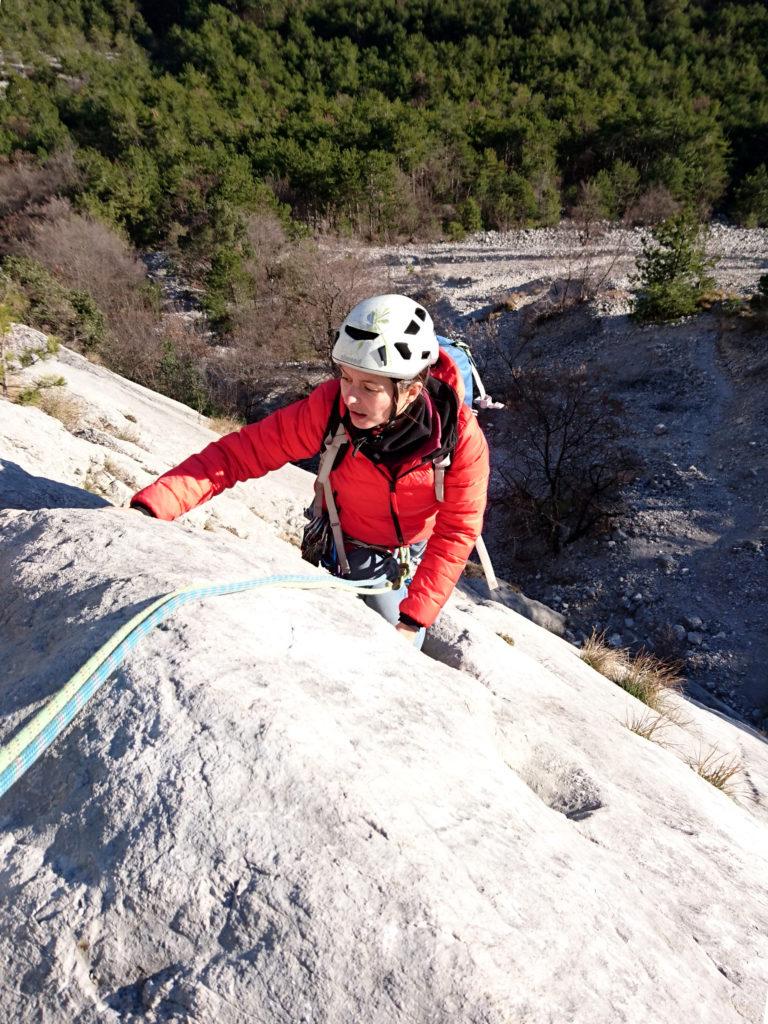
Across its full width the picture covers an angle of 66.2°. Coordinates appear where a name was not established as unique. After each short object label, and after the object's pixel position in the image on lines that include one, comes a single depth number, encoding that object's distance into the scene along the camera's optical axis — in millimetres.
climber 2400
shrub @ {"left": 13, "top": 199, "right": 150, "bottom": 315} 21344
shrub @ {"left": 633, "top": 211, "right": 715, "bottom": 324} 17672
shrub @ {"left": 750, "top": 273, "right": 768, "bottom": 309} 16844
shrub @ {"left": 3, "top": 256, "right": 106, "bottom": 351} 14891
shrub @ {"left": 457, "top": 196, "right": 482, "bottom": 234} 33188
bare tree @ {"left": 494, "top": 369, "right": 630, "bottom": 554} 13977
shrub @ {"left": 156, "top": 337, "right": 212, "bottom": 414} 16672
